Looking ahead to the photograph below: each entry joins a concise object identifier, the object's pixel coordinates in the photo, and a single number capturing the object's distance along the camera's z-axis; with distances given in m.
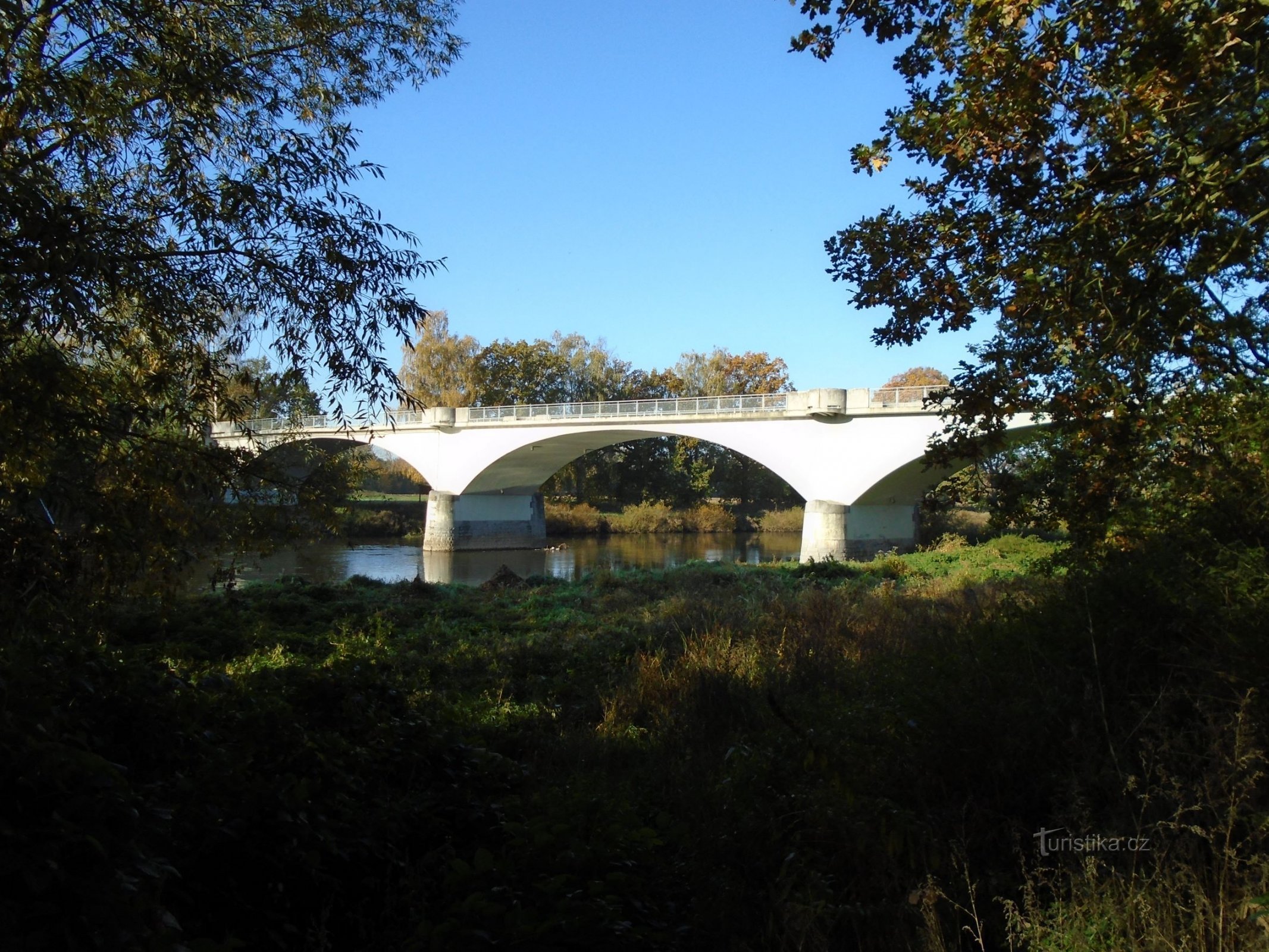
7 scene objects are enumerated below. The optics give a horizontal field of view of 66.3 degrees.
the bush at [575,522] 41.84
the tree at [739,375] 50.09
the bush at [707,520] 42.78
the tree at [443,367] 46.03
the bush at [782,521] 42.88
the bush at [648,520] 41.88
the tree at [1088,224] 3.79
